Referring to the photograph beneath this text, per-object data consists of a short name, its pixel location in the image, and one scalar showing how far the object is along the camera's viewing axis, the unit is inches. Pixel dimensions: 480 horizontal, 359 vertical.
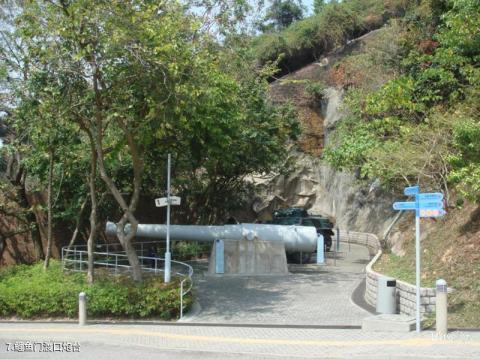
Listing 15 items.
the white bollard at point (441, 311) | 409.3
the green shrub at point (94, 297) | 585.0
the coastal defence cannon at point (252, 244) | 794.2
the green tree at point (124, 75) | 560.7
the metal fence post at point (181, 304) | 575.2
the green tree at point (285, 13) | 2124.8
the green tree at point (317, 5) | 1955.0
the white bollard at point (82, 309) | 548.7
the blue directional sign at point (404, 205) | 452.1
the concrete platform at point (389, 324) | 446.6
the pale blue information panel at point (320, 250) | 867.2
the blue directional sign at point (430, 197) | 440.5
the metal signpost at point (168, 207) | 615.8
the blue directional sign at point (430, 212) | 437.7
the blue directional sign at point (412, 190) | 453.3
